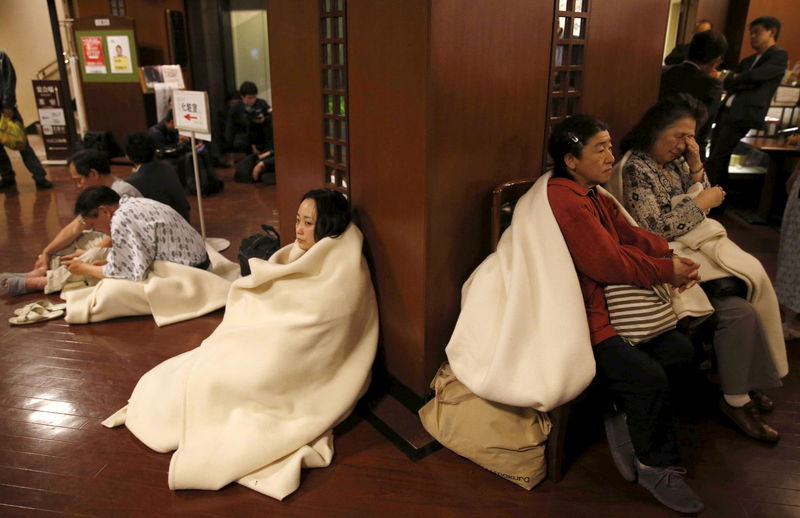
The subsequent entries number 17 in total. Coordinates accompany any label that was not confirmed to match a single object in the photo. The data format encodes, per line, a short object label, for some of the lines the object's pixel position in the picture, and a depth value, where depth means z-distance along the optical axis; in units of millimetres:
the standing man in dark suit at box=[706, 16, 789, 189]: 5070
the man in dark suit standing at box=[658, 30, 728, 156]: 3941
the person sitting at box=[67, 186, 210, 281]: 3449
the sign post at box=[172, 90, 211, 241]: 4383
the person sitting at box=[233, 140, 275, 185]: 7482
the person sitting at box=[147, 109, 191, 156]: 6434
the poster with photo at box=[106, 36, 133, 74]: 8297
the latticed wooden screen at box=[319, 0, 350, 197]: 2564
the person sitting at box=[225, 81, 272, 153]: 7996
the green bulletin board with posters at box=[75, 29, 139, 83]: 8289
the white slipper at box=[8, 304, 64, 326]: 3543
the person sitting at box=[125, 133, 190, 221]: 4195
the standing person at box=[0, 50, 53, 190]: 6938
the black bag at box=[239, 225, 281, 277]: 3501
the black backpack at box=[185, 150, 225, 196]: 6711
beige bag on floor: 2182
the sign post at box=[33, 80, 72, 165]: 8398
